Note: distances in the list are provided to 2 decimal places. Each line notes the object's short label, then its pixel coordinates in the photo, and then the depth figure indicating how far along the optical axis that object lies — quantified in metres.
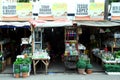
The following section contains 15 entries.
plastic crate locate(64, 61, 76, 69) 5.67
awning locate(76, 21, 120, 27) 5.92
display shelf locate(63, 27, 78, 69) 6.07
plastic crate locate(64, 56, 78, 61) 5.65
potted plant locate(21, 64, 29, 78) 5.33
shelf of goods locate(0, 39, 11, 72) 5.90
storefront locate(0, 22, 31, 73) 5.93
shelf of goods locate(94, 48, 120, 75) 5.61
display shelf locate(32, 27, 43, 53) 6.04
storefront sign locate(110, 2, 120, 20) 6.60
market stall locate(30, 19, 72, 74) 5.62
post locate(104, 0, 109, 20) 6.84
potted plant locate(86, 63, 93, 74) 5.62
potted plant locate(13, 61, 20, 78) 5.34
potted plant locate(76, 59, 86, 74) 5.55
